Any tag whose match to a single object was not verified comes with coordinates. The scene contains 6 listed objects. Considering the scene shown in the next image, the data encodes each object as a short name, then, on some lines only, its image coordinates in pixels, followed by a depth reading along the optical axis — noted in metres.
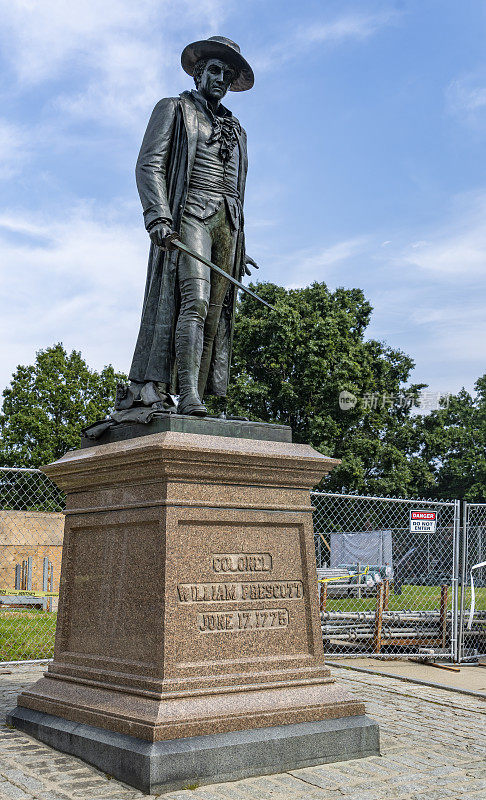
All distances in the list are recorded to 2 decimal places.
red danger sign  10.64
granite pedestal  4.52
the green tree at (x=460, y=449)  41.41
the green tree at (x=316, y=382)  31.47
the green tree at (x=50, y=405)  36.31
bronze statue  5.70
